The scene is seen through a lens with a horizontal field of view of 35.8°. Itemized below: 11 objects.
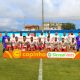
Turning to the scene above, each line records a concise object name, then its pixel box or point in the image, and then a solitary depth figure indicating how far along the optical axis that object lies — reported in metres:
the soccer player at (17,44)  10.37
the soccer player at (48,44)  10.60
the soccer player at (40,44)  10.51
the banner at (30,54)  8.43
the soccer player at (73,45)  10.40
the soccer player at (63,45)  10.49
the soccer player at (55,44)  10.51
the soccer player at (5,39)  10.32
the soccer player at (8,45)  10.19
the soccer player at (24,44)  10.33
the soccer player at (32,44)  10.39
